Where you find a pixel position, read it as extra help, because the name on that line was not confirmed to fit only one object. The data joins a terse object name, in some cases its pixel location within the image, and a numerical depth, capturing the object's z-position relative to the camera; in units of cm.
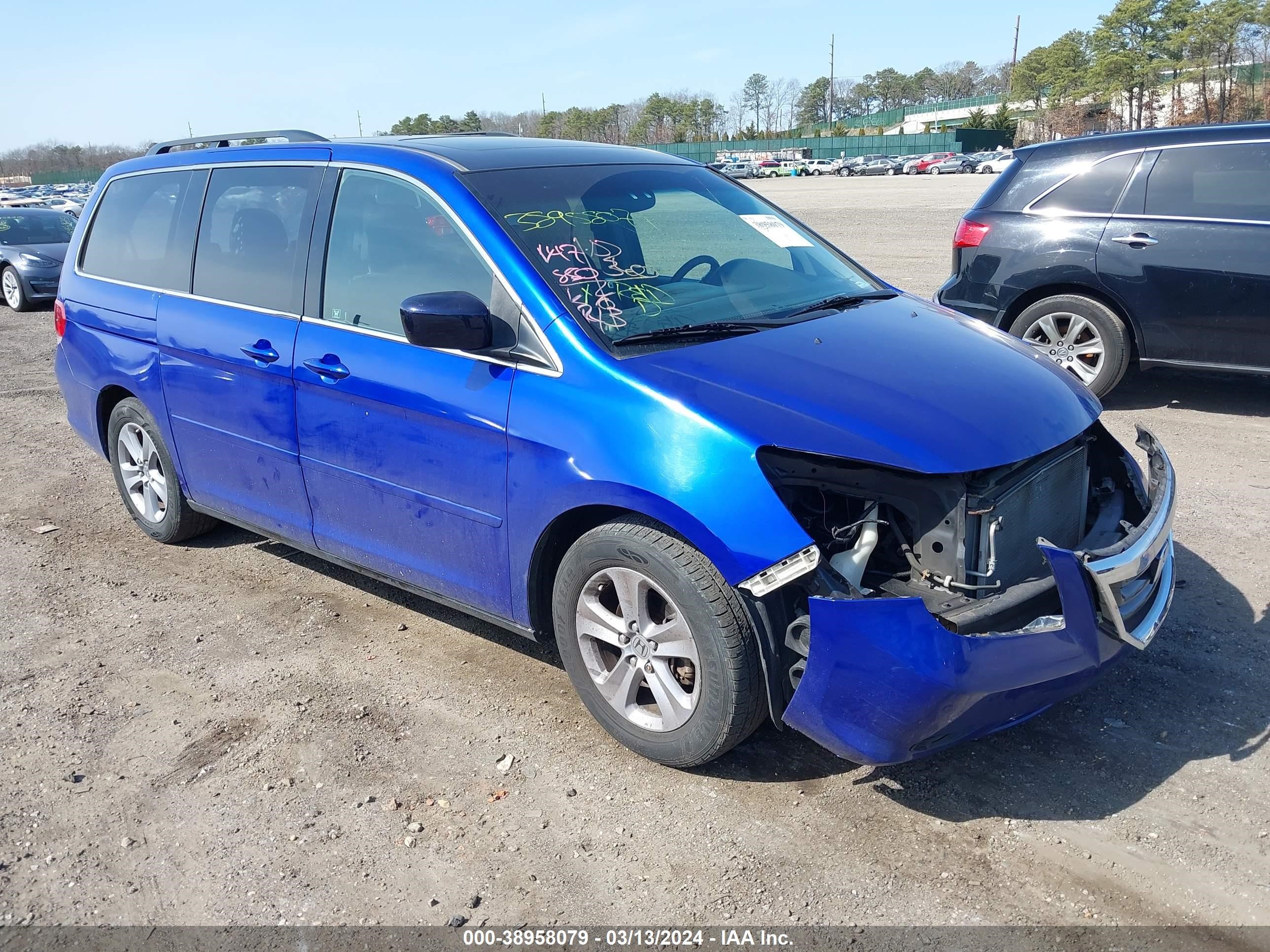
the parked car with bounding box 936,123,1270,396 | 658
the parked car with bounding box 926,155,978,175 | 6256
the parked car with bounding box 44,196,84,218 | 3741
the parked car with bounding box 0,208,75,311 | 1549
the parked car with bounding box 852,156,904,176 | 6788
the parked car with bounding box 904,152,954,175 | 6556
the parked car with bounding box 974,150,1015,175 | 5719
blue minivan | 292
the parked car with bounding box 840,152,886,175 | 7038
